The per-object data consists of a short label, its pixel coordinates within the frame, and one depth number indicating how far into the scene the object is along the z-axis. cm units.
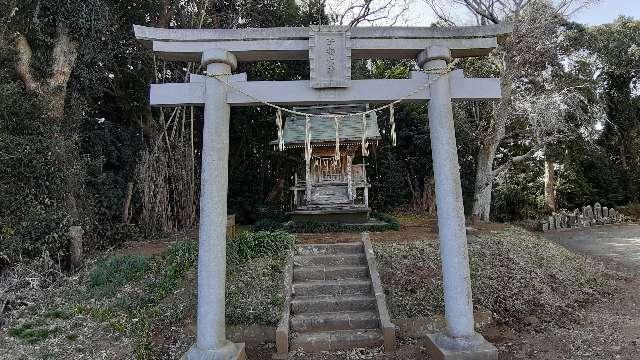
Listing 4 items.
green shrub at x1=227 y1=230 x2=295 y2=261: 700
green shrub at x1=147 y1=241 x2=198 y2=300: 649
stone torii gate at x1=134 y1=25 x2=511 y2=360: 430
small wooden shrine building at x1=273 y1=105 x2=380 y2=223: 1051
